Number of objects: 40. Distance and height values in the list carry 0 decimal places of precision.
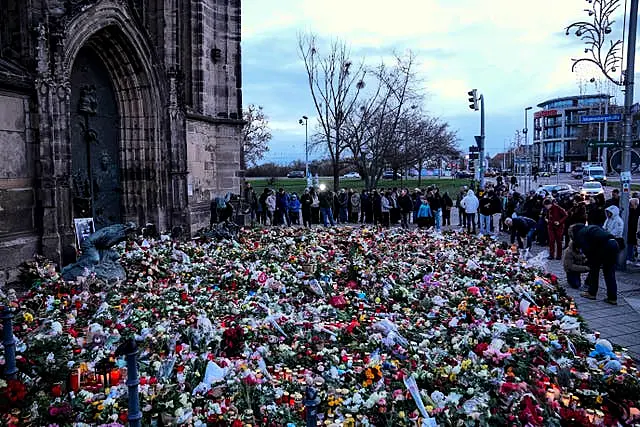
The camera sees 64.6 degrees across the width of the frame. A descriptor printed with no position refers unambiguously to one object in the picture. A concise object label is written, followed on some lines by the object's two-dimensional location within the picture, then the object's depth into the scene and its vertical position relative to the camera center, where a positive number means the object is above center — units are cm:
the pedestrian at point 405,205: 1934 -72
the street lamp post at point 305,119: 4681 +630
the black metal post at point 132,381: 336 -129
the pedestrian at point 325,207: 1942 -76
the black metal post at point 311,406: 303 -131
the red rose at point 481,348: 544 -176
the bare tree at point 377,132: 2889 +317
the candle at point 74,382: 454 -173
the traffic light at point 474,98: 2228 +384
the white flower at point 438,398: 438 -186
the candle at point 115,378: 469 -175
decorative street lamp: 1102 +284
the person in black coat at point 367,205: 2038 -74
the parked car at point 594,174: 4670 +97
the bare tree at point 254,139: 5050 +517
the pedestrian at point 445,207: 2016 -86
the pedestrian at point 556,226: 1300 -107
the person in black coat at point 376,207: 1969 -80
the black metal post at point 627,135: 1115 +107
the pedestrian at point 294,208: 1967 -81
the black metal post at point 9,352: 438 -141
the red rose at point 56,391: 444 -176
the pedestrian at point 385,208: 1933 -83
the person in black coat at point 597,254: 844 -119
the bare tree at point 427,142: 3433 +320
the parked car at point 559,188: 3212 -24
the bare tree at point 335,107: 2866 +462
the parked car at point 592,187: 3219 -20
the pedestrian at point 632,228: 1168 -104
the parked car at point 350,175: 7375 +183
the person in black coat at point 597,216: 1234 -78
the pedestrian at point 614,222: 1086 -82
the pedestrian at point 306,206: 1919 -72
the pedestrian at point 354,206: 2070 -79
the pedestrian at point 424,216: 1827 -108
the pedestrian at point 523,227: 1429 -122
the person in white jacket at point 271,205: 1977 -67
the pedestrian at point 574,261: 934 -144
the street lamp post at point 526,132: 4469 +514
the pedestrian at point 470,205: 1742 -67
